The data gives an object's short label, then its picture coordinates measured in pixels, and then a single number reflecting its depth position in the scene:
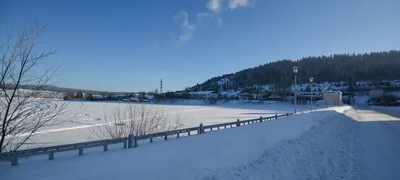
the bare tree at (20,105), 7.19
